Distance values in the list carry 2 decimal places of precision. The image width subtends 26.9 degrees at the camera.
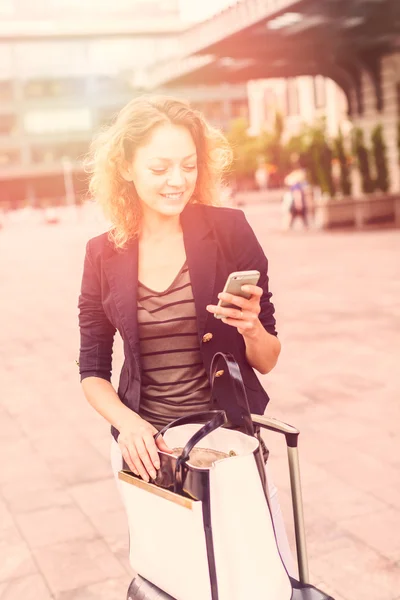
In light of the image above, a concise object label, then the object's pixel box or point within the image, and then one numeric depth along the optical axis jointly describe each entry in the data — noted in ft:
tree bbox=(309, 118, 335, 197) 71.15
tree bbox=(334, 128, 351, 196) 69.21
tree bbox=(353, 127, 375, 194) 70.59
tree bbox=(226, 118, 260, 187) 192.34
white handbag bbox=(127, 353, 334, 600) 6.97
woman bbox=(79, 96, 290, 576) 7.42
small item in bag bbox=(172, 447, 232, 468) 6.95
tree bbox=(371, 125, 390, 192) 70.03
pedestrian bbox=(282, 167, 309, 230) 76.84
